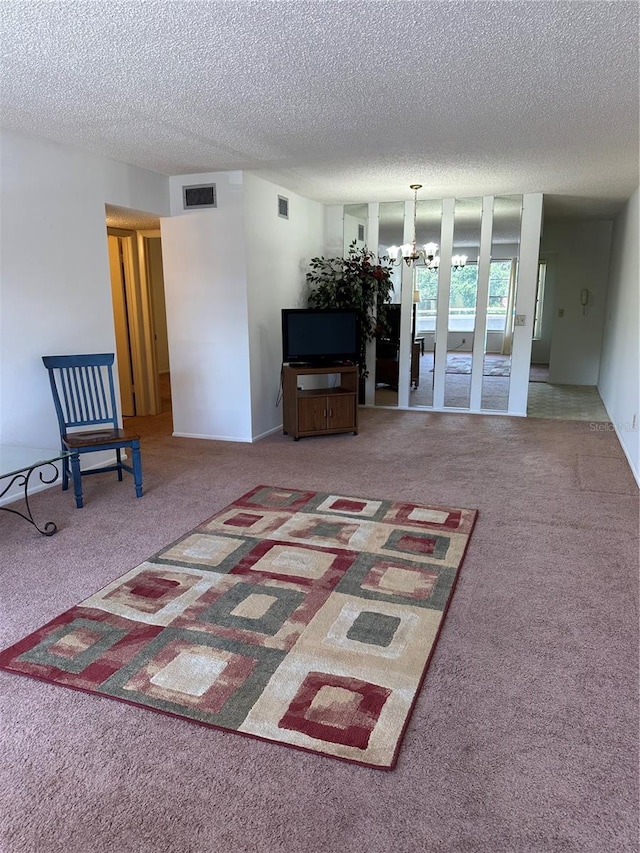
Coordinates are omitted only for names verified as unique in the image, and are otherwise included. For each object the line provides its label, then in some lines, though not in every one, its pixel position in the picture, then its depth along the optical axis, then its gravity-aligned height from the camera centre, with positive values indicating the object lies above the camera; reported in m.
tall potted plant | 6.50 +0.24
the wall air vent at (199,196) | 5.13 +1.01
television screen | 5.59 -0.30
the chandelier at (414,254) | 6.16 +0.58
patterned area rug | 1.88 -1.33
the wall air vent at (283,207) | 5.80 +1.02
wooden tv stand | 5.52 -0.97
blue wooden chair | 3.76 -0.77
